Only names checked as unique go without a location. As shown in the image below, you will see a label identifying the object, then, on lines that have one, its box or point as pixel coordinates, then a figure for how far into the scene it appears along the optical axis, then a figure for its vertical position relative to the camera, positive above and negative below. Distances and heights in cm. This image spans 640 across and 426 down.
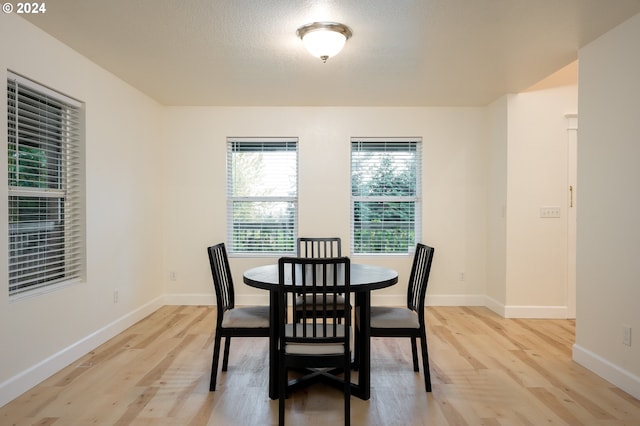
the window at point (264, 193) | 504 +21
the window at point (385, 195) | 505 +19
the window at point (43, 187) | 267 +17
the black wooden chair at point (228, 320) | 264 -73
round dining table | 246 -69
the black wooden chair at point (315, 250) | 317 -44
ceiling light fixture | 271 +119
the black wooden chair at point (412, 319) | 263 -72
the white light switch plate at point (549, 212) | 437 -2
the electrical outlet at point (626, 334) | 266 -83
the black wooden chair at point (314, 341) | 214 -72
